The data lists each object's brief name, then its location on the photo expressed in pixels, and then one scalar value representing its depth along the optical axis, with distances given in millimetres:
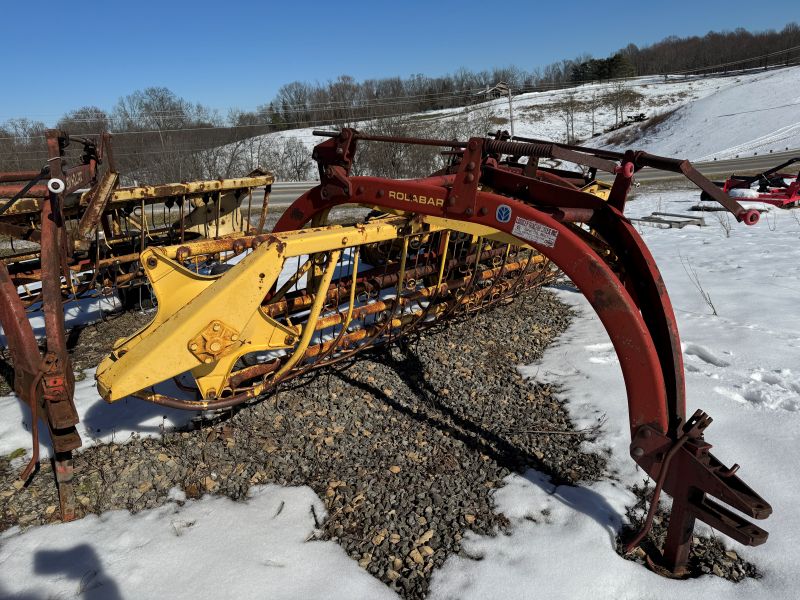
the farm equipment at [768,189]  11094
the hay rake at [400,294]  2285
